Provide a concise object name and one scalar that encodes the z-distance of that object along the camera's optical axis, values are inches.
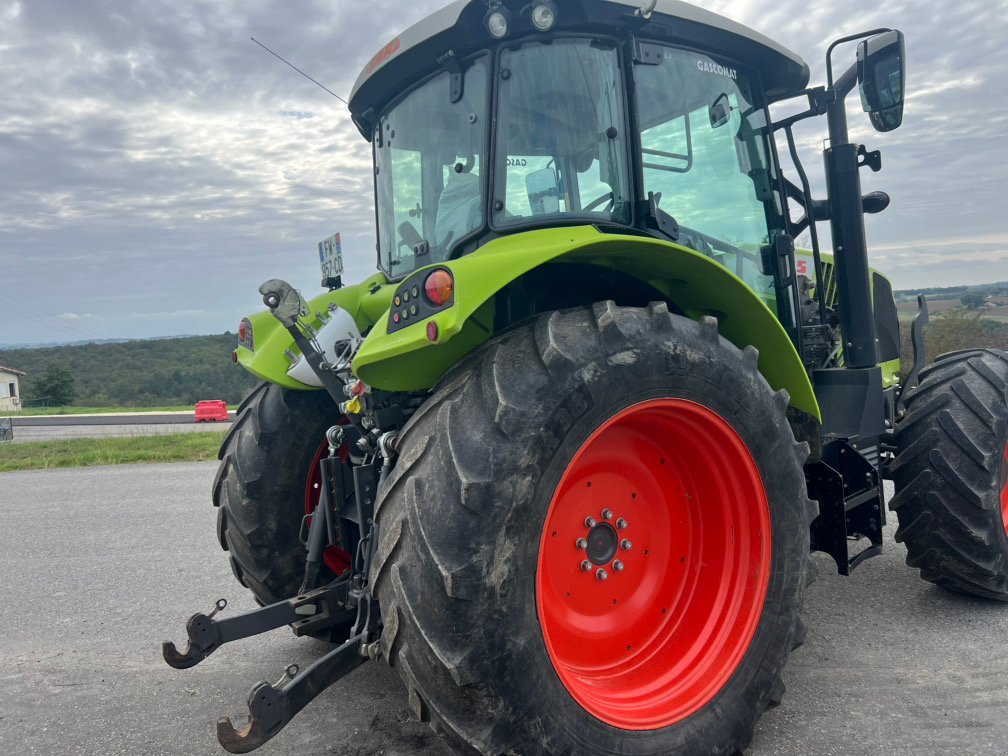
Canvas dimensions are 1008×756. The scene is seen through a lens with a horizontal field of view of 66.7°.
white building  2279.8
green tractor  78.0
